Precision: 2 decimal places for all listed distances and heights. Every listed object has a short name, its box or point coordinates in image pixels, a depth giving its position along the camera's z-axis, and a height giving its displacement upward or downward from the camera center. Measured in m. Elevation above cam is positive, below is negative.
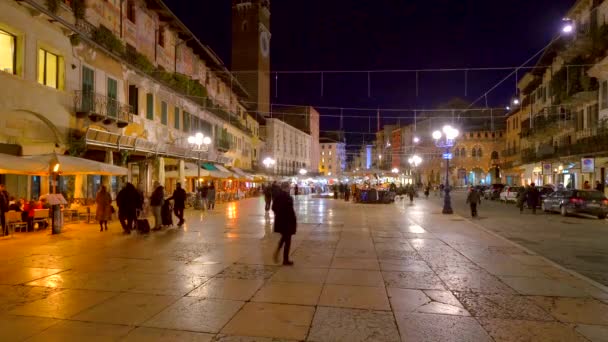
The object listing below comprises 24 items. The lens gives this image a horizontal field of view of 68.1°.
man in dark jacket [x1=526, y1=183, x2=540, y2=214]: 23.16 -0.76
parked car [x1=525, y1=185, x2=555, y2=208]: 26.04 -0.48
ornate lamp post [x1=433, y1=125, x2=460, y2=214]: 22.55 +1.91
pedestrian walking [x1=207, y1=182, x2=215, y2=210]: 25.44 -0.81
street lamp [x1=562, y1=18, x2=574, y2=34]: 32.58 +12.03
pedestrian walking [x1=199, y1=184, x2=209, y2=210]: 24.30 -0.66
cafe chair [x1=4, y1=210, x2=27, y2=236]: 12.98 -1.08
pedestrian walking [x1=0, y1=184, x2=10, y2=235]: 12.87 -0.69
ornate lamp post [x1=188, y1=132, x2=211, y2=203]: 25.58 +2.54
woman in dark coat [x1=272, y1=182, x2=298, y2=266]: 8.95 -0.76
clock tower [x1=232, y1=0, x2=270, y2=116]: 63.69 +19.88
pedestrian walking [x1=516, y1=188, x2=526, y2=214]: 23.95 -0.93
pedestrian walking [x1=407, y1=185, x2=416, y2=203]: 33.58 -0.71
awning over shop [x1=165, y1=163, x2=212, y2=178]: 25.20 +0.62
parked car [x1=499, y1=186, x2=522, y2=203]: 33.12 -0.85
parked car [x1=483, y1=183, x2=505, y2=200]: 39.01 -0.83
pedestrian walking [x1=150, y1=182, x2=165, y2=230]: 14.52 -0.68
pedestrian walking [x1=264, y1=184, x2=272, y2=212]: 20.66 -0.70
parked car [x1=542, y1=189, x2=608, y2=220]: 20.38 -0.94
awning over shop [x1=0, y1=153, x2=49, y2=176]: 12.25 +0.49
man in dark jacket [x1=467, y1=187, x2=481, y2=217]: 20.81 -0.81
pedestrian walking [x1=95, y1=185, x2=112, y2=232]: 14.59 -0.79
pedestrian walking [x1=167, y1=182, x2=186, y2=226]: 15.59 -0.59
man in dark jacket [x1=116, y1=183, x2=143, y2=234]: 13.71 -0.67
